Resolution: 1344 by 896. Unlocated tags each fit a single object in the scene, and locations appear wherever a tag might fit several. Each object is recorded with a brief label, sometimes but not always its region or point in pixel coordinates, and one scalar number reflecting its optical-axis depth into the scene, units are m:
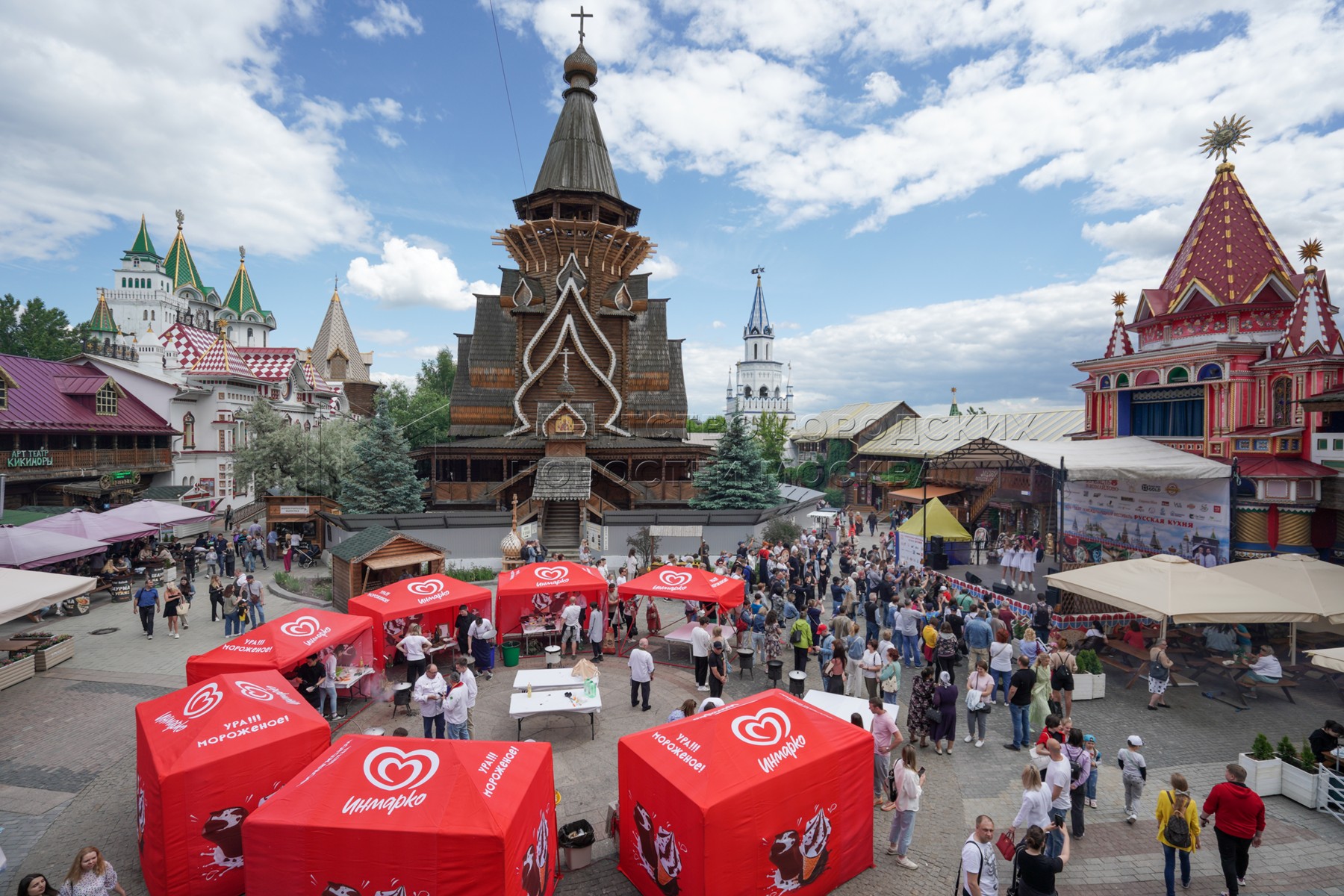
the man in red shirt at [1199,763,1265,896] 6.49
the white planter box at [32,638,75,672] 13.16
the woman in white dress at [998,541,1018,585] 20.48
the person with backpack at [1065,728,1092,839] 7.46
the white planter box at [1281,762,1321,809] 8.40
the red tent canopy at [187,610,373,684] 9.70
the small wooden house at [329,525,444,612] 16.12
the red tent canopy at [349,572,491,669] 12.55
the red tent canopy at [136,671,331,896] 6.48
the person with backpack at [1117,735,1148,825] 7.66
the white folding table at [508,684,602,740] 9.66
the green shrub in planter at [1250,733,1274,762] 8.77
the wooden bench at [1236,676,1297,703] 11.89
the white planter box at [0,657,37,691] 12.31
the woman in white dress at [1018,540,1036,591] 19.88
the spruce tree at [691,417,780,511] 27.94
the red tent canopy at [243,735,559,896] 5.38
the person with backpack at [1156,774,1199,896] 6.47
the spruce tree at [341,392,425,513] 27.00
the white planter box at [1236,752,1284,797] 8.62
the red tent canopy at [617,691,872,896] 5.94
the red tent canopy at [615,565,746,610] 13.56
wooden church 30.77
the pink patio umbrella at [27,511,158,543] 18.03
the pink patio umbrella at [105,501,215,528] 21.41
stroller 24.52
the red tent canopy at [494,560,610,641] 13.80
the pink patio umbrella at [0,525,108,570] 15.17
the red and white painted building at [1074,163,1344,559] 17.42
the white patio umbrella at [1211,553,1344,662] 11.80
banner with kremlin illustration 18.66
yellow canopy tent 22.27
